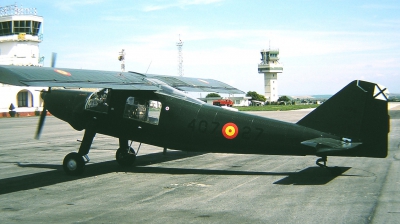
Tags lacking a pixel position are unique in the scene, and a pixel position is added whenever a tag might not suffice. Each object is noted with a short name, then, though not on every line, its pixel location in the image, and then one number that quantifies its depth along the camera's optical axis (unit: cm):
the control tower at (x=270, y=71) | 13425
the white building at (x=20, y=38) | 6762
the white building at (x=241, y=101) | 11875
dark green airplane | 1038
